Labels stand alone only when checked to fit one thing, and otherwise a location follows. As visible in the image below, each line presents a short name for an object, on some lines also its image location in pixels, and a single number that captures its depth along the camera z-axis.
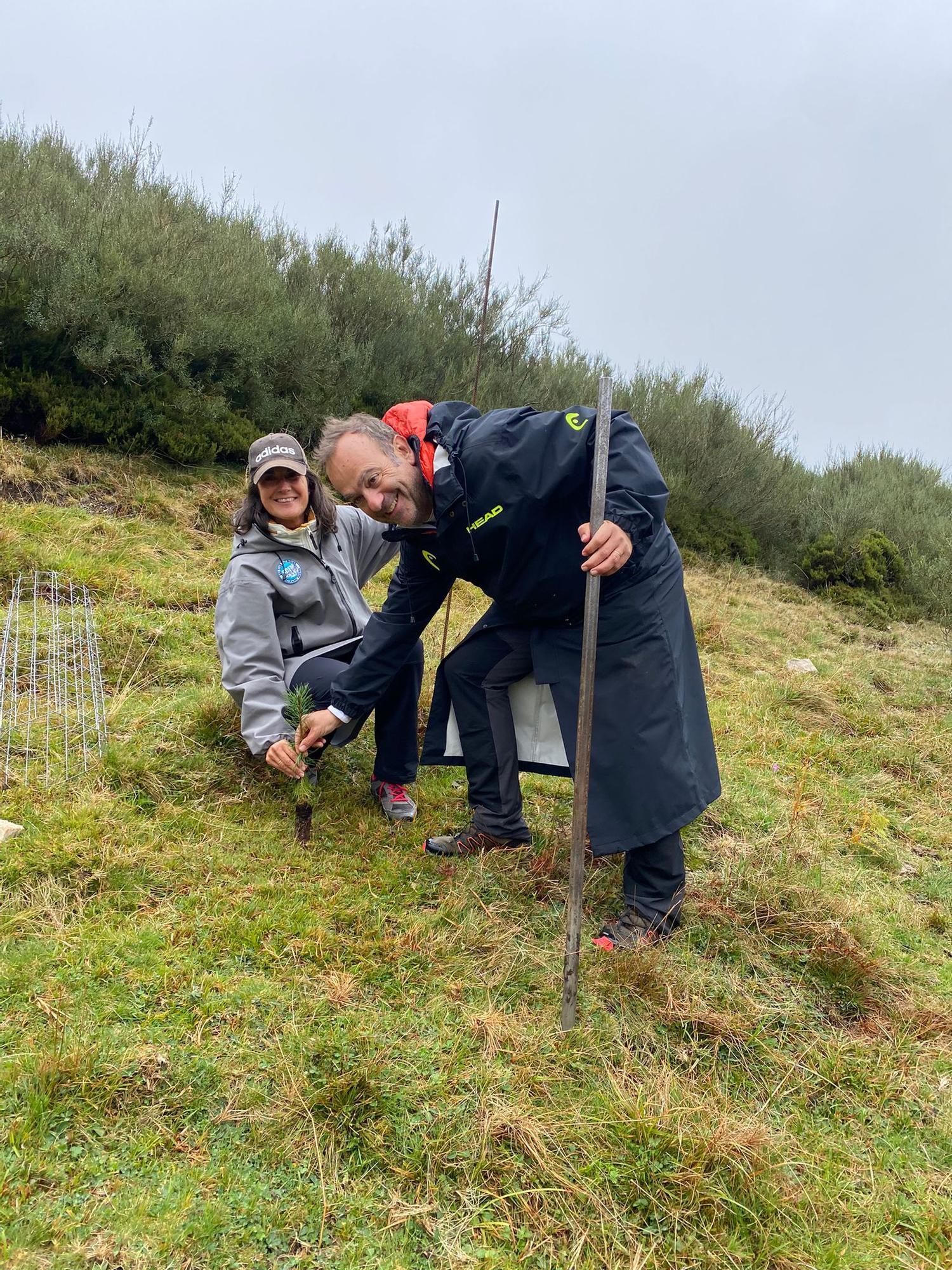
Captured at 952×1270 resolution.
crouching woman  3.28
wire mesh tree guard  3.41
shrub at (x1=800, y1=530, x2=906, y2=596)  12.99
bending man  2.60
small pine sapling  3.06
